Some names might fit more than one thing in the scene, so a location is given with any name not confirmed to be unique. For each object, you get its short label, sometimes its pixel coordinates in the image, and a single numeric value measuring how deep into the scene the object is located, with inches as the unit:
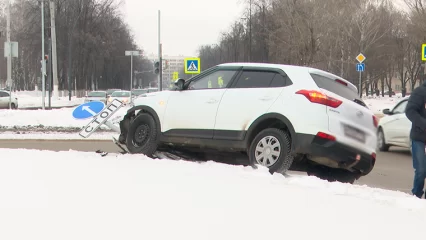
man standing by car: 226.2
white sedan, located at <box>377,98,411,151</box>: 453.1
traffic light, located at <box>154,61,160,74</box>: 1047.0
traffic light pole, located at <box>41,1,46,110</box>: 1229.7
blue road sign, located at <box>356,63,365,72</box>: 960.3
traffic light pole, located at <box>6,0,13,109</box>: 967.6
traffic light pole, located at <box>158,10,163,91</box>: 1061.1
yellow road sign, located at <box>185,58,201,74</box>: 847.7
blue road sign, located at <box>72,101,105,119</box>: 364.8
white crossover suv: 243.6
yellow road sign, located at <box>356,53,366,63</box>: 940.5
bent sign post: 344.2
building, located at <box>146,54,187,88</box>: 6763.8
